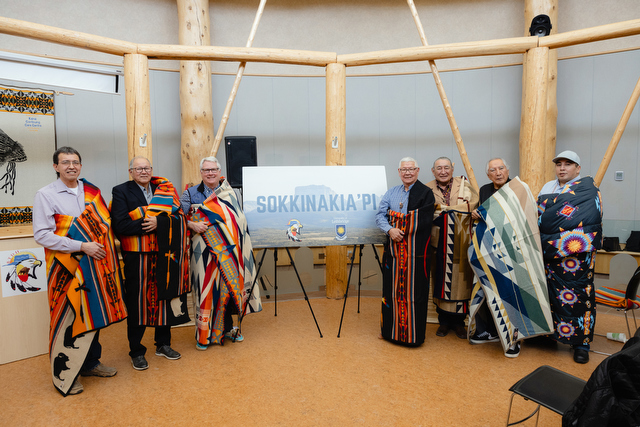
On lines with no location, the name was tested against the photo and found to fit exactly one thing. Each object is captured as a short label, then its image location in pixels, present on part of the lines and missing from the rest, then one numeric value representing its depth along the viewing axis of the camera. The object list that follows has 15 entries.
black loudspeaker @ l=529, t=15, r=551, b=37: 4.12
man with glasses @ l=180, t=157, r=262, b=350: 2.92
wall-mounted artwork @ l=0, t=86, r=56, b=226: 3.79
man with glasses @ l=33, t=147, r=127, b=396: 2.27
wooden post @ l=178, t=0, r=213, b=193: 4.68
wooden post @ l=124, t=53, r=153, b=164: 3.41
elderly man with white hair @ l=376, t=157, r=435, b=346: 2.94
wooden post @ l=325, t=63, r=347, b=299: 4.02
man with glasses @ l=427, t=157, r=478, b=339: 3.10
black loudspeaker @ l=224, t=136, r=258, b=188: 4.26
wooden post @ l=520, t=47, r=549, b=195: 3.60
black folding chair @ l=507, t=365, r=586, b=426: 1.51
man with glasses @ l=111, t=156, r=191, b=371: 2.56
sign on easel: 3.17
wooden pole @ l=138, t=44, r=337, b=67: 3.50
